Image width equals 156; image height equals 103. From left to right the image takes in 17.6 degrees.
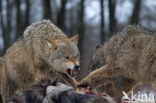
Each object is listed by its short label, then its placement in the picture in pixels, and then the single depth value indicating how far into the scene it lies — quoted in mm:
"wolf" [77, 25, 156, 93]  7641
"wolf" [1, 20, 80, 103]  7875
